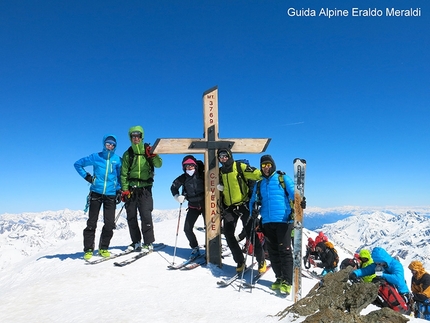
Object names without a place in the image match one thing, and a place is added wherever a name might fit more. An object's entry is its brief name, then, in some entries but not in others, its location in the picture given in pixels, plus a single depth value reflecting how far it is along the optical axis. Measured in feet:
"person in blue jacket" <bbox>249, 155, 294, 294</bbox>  19.26
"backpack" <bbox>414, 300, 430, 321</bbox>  24.97
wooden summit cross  23.73
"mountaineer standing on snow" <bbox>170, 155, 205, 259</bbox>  24.18
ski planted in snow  18.48
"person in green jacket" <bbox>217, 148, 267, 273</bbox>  22.50
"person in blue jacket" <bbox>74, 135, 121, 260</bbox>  25.05
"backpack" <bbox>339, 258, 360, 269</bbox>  36.75
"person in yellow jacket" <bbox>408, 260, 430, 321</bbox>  25.11
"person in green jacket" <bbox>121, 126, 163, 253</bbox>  25.21
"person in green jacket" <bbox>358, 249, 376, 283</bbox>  29.84
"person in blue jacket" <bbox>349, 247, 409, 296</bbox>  22.68
